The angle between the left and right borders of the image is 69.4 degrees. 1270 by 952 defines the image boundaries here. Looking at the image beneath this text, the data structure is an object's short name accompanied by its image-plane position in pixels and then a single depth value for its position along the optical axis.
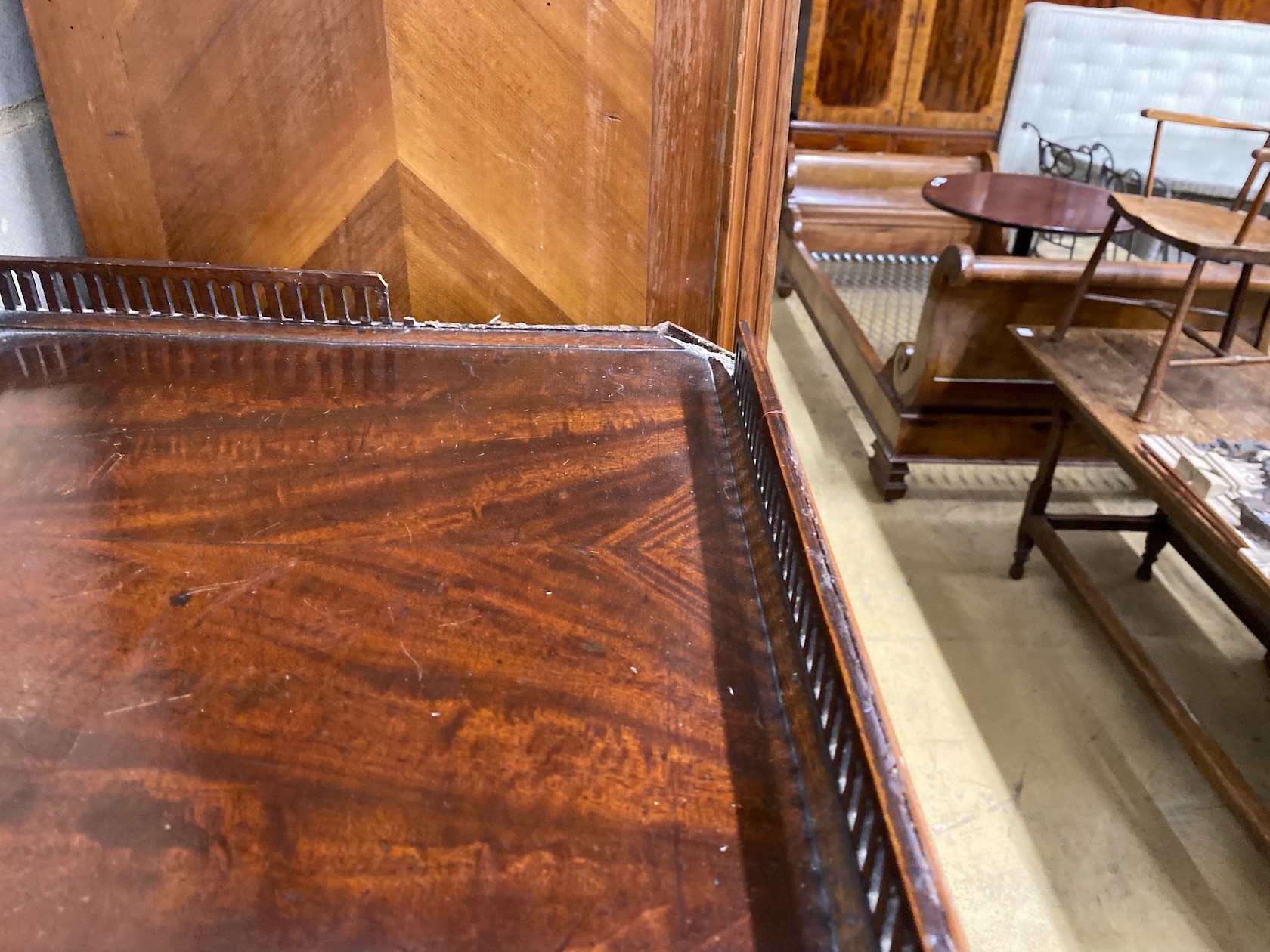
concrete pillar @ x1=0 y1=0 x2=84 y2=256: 1.11
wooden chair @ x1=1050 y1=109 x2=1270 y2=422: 1.85
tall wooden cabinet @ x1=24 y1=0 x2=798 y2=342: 1.07
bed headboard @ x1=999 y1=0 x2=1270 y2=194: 4.48
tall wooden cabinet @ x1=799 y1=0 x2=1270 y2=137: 4.40
